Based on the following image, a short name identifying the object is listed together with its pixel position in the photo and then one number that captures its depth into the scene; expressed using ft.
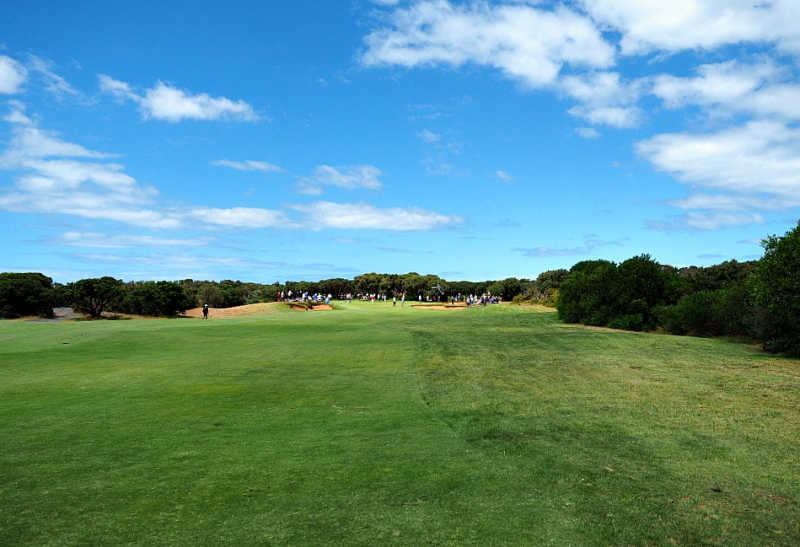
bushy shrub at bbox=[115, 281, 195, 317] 211.82
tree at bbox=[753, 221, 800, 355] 75.07
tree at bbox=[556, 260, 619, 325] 127.95
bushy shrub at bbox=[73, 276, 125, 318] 195.72
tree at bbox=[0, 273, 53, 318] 204.13
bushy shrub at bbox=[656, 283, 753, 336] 96.84
